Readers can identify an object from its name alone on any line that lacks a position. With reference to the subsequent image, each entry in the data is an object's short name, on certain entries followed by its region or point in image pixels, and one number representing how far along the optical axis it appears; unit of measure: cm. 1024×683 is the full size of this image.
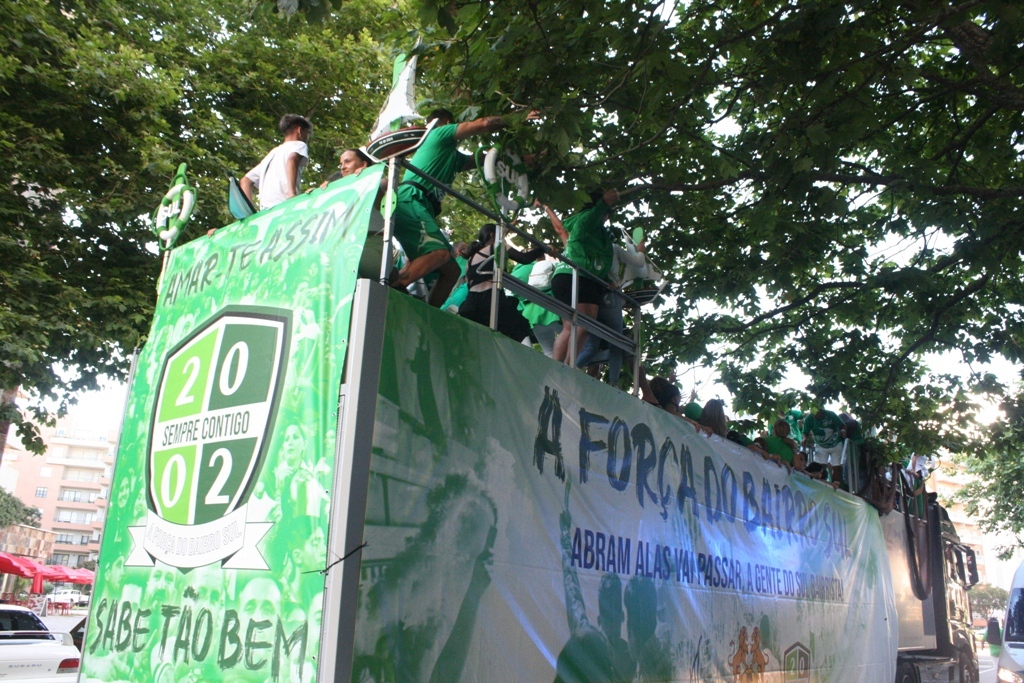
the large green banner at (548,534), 378
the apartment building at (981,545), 8306
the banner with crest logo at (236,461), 361
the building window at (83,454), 10206
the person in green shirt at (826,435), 1002
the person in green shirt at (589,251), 620
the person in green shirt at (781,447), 815
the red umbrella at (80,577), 2557
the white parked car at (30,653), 907
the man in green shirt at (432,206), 483
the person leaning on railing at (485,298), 580
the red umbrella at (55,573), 2375
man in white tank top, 518
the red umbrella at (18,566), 1848
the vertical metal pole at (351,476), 337
